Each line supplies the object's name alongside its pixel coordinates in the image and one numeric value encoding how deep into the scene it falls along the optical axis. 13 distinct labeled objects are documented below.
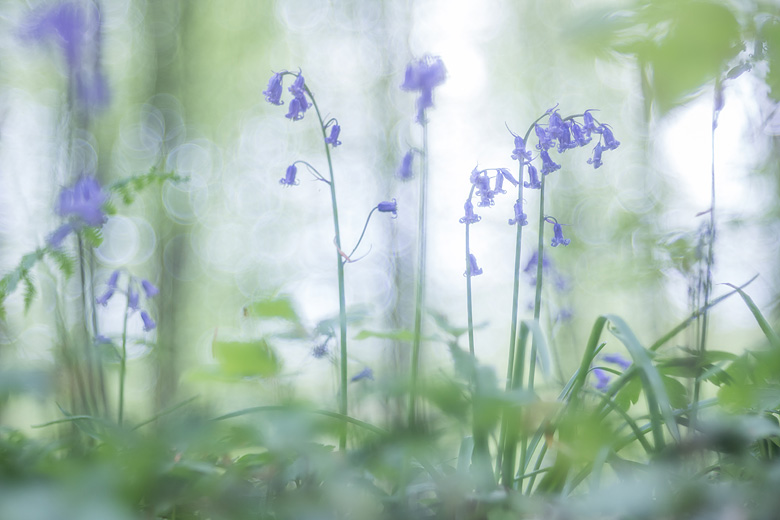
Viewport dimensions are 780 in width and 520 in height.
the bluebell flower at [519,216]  2.17
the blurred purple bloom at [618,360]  2.30
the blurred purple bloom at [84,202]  2.17
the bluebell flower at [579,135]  2.19
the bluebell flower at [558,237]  2.21
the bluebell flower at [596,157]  2.19
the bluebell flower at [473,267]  2.19
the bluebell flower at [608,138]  2.21
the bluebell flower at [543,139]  2.16
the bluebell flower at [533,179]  2.19
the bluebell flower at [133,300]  2.24
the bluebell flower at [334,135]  2.23
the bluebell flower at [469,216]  2.17
